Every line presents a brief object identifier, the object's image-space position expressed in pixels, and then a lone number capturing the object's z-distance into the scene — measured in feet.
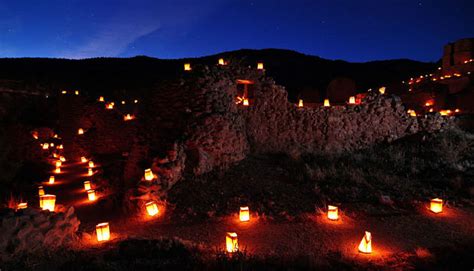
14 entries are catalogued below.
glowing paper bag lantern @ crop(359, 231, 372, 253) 16.76
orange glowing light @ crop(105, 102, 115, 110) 43.33
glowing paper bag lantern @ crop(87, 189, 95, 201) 29.45
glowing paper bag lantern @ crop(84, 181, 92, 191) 31.33
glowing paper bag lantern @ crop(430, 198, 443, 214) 22.52
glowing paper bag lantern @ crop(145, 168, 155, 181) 25.32
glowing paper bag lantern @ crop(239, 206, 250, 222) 21.74
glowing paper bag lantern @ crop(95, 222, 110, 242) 19.16
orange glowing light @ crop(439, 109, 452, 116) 44.82
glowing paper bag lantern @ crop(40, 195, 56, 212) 24.41
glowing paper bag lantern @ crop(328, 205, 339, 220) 21.50
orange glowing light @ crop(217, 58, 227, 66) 32.36
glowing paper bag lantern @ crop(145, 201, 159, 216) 23.27
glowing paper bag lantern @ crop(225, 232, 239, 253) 16.87
